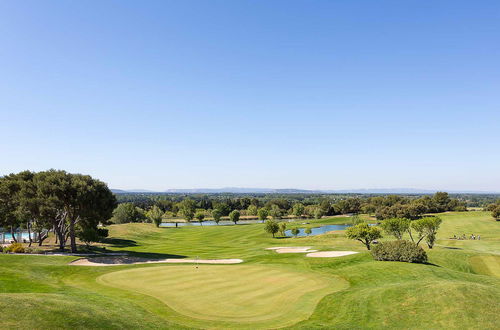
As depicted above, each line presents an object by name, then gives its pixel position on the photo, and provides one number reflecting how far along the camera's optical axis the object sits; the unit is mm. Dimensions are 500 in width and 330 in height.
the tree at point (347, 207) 189375
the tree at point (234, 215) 140750
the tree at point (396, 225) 51938
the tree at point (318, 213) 160262
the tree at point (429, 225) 51931
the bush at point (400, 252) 36688
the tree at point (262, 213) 153200
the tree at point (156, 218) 124262
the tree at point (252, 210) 192750
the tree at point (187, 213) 156875
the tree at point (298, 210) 173875
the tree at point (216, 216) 145125
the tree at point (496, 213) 102438
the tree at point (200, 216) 148375
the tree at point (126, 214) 133250
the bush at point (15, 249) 43844
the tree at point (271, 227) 85931
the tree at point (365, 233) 52781
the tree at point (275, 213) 172100
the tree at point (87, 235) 55438
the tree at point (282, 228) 91269
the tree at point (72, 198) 46719
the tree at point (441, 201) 157000
